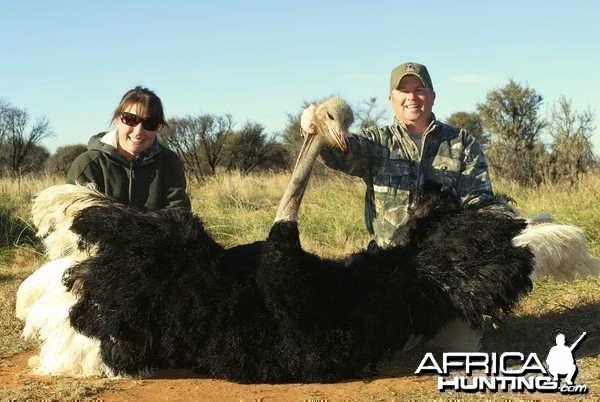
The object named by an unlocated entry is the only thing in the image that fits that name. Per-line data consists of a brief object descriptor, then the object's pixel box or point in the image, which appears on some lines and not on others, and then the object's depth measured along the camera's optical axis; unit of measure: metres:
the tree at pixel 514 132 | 15.90
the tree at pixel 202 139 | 36.75
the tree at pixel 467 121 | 37.80
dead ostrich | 4.16
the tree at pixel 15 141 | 37.91
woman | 5.59
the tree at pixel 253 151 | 38.16
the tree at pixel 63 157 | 33.74
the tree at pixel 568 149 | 15.41
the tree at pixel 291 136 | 36.00
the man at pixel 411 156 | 5.82
